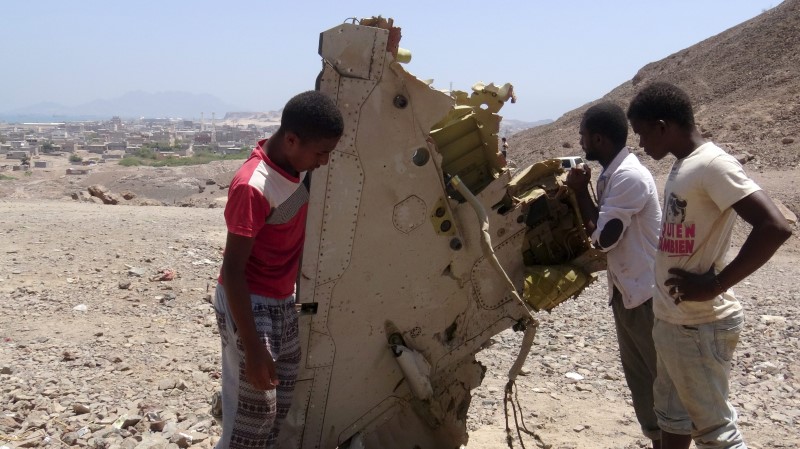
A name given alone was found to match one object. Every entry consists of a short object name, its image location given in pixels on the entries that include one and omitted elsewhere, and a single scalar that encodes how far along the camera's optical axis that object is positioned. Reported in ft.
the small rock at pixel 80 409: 15.48
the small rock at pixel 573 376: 19.19
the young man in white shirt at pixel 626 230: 11.52
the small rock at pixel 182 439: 14.18
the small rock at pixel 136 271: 27.37
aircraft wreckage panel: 11.17
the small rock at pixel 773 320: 23.76
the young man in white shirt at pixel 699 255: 9.13
